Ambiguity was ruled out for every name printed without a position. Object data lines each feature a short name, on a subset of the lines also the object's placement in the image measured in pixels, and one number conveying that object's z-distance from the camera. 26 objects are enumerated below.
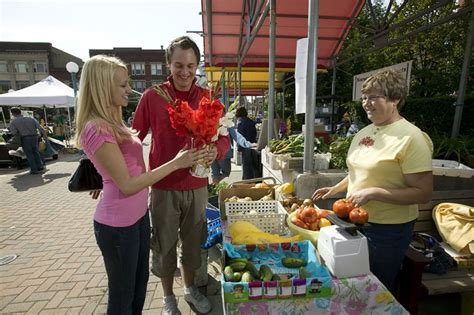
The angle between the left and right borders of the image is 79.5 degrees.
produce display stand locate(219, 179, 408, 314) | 1.40
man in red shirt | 2.14
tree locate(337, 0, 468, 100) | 8.01
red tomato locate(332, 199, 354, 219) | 1.68
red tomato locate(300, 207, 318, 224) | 2.12
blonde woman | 1.59
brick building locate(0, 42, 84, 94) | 43.53
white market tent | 11.47
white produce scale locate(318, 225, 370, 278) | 1.52
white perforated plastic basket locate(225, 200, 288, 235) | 2.37
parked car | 9.58
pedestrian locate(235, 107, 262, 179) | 6.13
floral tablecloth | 1.44
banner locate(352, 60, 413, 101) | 5.78
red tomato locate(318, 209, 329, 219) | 2.16
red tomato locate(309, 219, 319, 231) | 2.08
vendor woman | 1.64
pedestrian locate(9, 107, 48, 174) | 8.81
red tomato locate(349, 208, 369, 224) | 1.60
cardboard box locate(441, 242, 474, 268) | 2.36
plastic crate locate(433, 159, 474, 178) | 2.93
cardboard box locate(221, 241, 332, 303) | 1.39
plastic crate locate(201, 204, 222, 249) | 3.01
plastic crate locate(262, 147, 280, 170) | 3.54
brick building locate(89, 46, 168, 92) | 49.41
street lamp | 9.10
